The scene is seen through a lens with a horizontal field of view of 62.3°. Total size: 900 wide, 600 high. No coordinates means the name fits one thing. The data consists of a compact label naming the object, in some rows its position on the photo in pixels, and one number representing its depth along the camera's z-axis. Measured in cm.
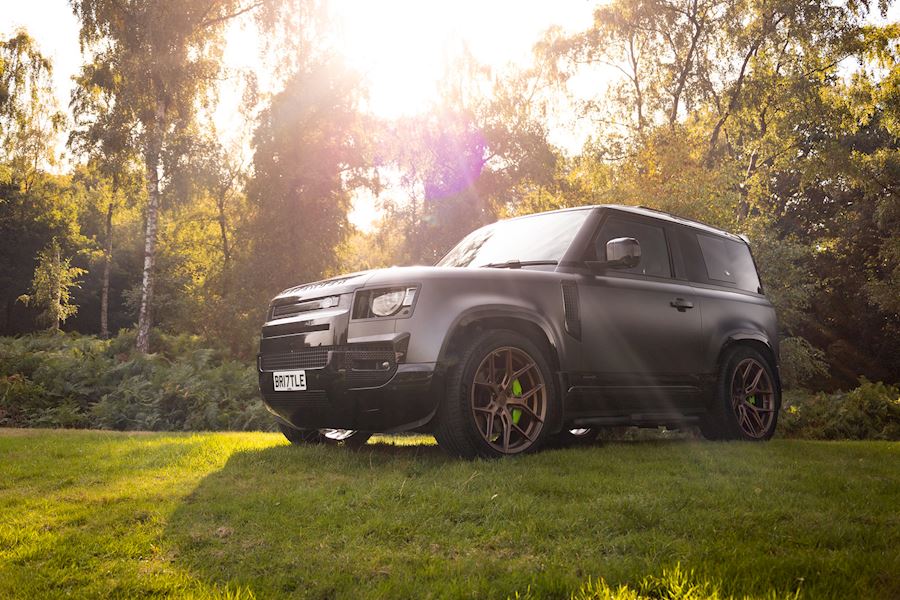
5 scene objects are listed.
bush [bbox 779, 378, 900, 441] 1116
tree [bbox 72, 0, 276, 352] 2053
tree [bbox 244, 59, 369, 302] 2547
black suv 508
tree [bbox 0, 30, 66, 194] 3005
